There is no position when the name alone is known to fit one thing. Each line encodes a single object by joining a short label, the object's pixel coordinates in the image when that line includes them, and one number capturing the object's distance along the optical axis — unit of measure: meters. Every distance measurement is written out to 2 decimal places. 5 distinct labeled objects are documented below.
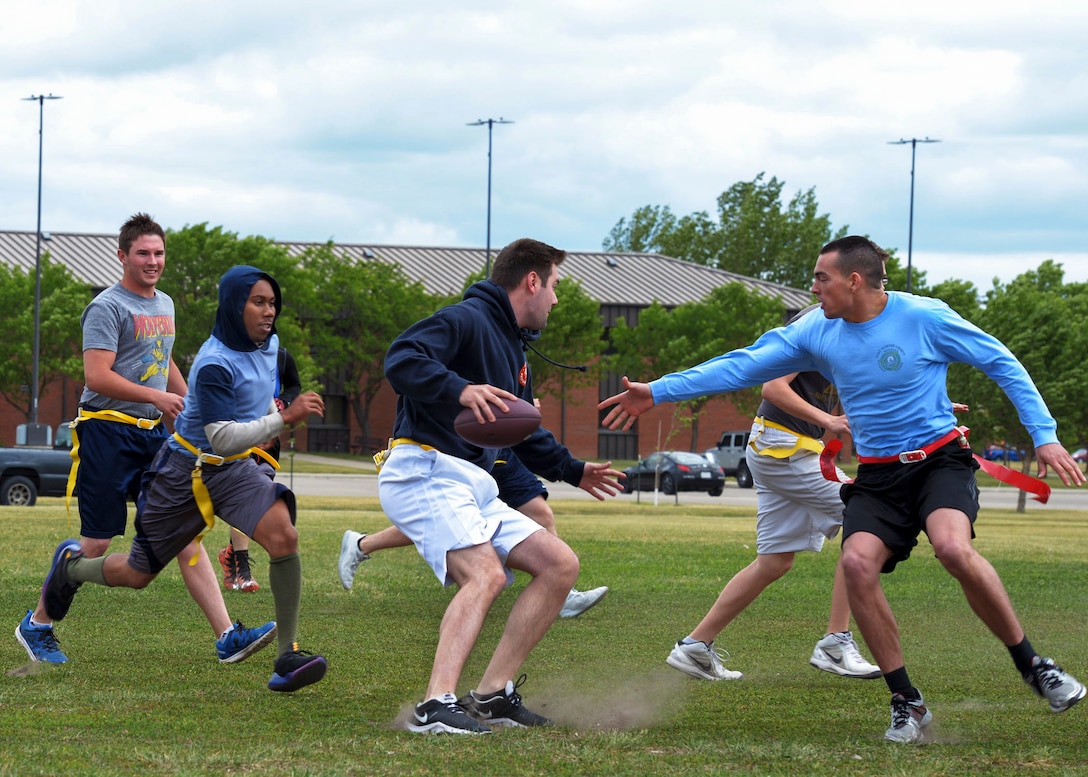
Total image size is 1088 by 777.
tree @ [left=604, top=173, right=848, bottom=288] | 101.56
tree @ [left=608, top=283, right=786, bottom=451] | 62.00
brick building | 67.88
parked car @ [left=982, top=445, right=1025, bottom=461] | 75.62
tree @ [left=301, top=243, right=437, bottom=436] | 60.62
